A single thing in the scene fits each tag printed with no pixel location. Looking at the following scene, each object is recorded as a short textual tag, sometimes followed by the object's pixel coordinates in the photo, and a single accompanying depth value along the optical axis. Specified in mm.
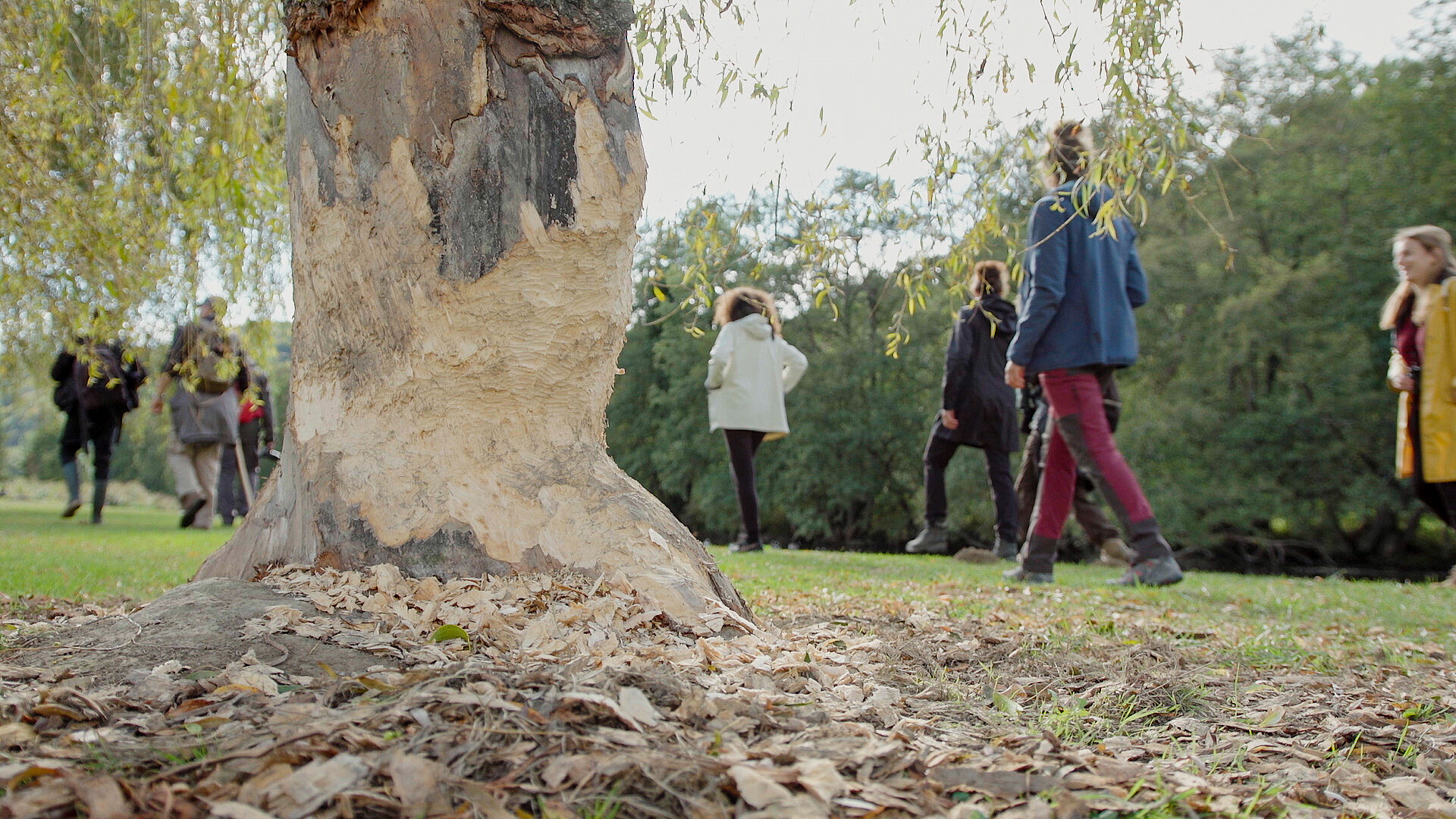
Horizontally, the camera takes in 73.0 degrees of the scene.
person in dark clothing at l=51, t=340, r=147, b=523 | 10328
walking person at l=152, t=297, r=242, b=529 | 10156
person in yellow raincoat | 5270
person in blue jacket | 5355
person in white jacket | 8219
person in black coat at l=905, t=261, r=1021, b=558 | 8141
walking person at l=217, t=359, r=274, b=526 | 10828
